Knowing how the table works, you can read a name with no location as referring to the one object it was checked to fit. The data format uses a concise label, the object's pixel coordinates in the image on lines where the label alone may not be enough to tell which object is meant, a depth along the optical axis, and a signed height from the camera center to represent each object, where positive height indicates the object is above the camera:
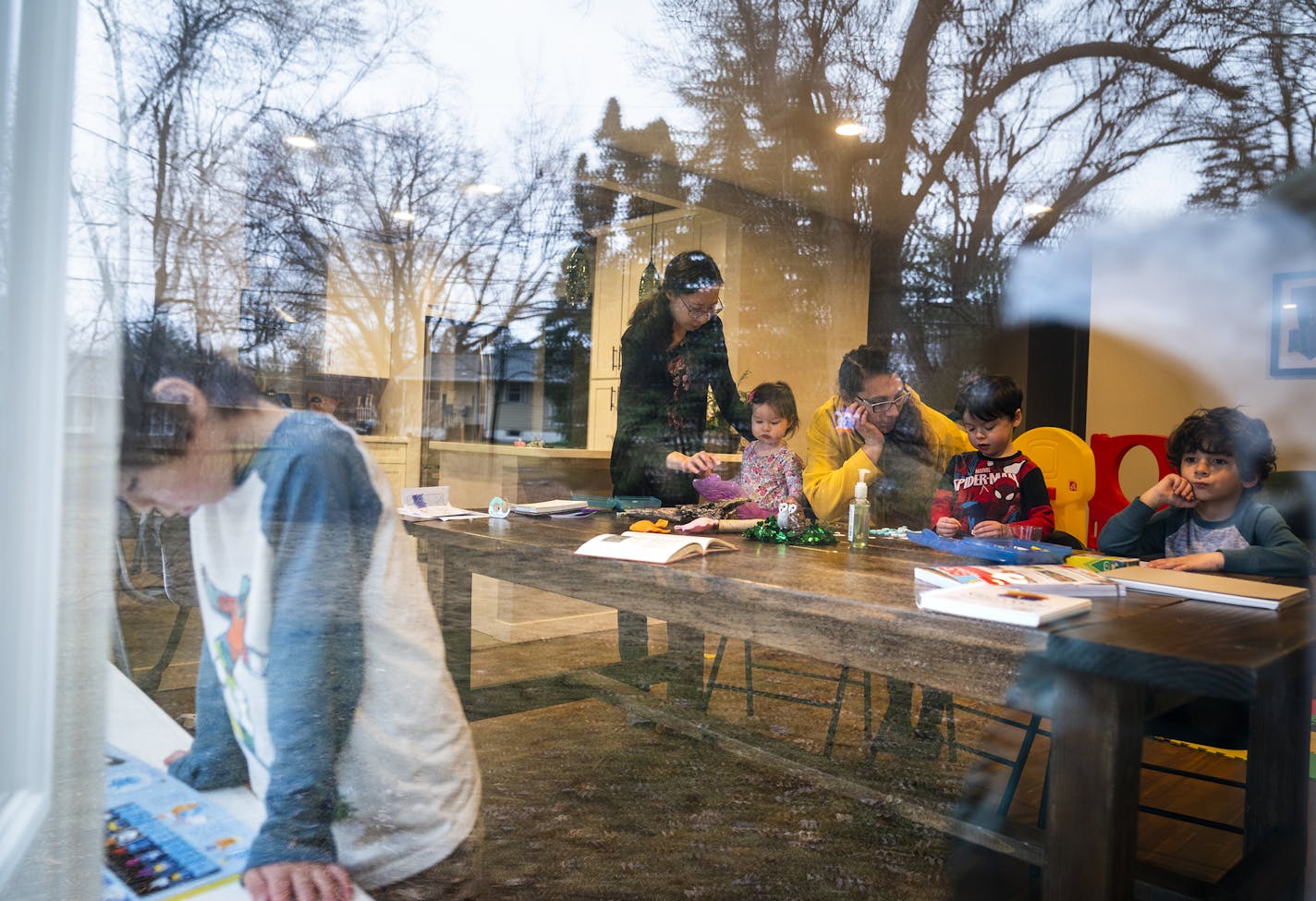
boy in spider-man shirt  1.26 -0.06
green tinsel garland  1.53 -0.19
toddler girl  1.50 -0.03
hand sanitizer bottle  1.46 -0.14
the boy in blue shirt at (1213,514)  1.06 -0.08
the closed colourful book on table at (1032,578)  1.01 -0.17
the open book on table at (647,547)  1.27 -0.19
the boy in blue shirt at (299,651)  1.18 -0.35
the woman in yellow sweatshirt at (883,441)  1.36 +0.00
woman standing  1.53 +0.09
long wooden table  0.82 -0.24
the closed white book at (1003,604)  0.87 -0.17
